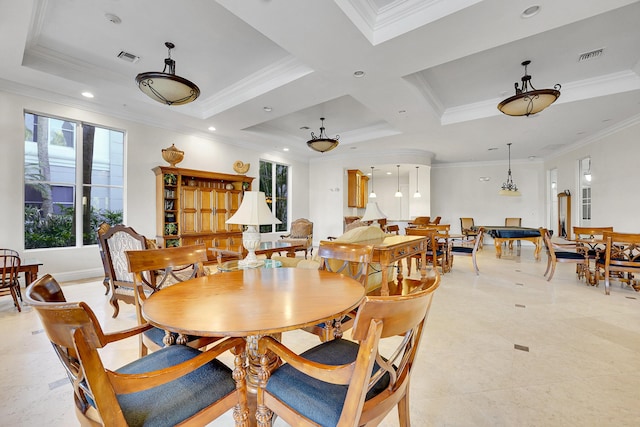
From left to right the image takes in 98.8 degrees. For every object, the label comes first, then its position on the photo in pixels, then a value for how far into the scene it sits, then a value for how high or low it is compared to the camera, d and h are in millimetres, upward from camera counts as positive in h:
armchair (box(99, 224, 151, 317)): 2764 -440
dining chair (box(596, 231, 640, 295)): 3707 -643
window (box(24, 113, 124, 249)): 4203 +547
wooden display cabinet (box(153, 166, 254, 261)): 5246 +149
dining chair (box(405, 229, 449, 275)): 4603 -634
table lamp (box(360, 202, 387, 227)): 4195 +15
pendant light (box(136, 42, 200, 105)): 2974 +1461
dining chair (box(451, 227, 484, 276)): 4988 -689
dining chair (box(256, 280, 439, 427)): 812 -649
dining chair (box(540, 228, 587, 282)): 4409 -673
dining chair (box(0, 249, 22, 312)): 2969 -719
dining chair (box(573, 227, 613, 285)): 4137 -586
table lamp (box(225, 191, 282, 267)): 2182 -35
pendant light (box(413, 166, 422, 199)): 9203 +643
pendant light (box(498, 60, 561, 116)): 3299 +1434
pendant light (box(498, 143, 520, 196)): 7750 +706
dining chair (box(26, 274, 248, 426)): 773 -596
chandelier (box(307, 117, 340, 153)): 5426 +1409
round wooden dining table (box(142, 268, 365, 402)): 967 -390
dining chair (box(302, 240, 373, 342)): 1730 -368
